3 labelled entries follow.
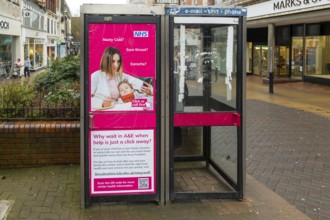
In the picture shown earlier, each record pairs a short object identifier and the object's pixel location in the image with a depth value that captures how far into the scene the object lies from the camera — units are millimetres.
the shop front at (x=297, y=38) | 20178
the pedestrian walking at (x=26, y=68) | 30470
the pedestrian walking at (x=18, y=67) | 28709
